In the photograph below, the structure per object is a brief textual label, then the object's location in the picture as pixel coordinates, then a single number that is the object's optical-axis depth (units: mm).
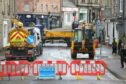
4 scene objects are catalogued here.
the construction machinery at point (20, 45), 41969
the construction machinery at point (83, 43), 46406
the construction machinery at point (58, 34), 78000
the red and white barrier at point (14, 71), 26050
